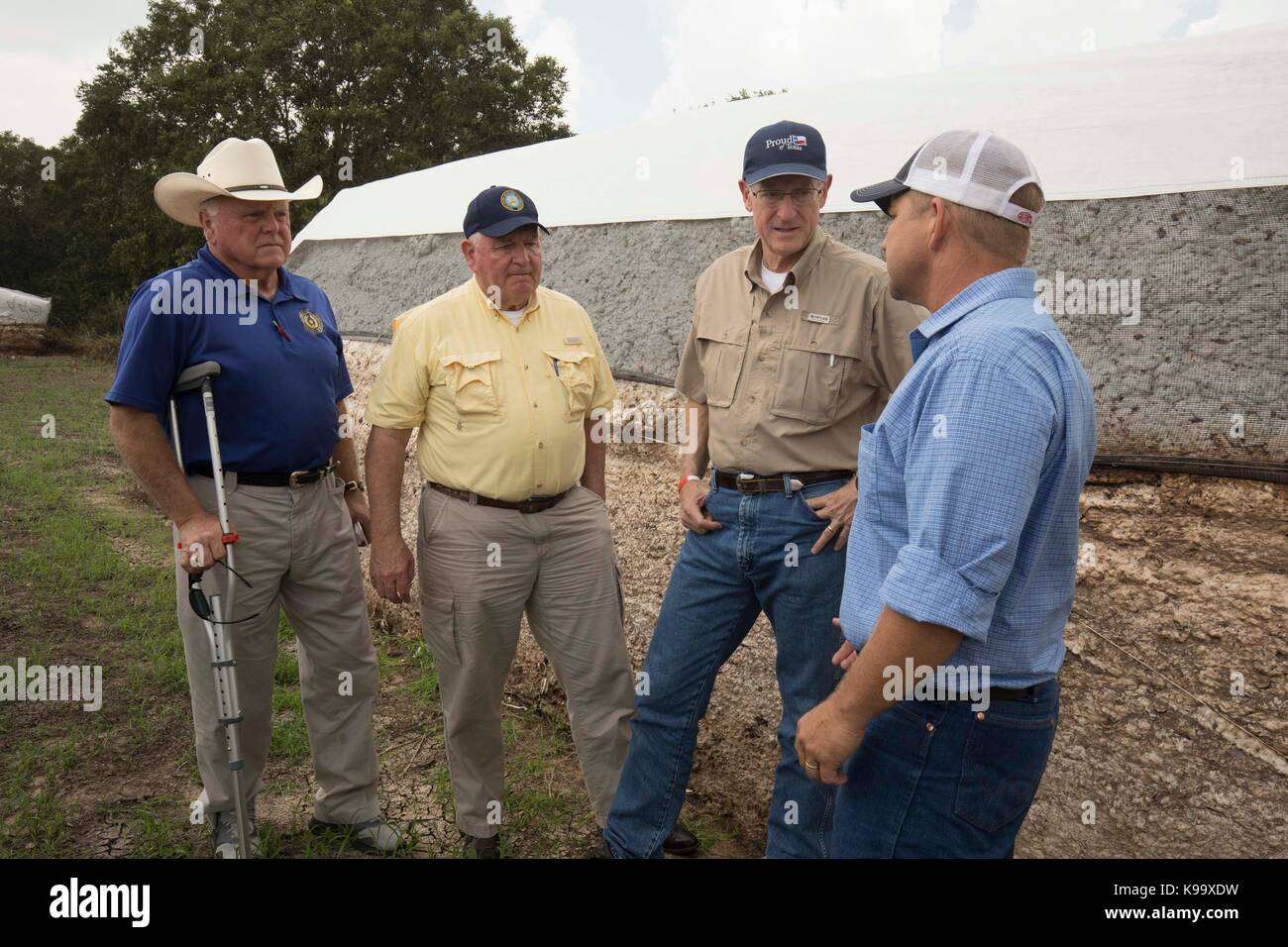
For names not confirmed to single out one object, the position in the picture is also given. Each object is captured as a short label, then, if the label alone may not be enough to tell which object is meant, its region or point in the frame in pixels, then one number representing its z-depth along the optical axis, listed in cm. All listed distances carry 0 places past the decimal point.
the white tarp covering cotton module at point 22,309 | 2173
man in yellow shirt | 344
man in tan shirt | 300
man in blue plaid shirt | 174
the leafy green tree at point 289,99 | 2233
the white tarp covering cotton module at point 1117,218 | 310
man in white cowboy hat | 329
